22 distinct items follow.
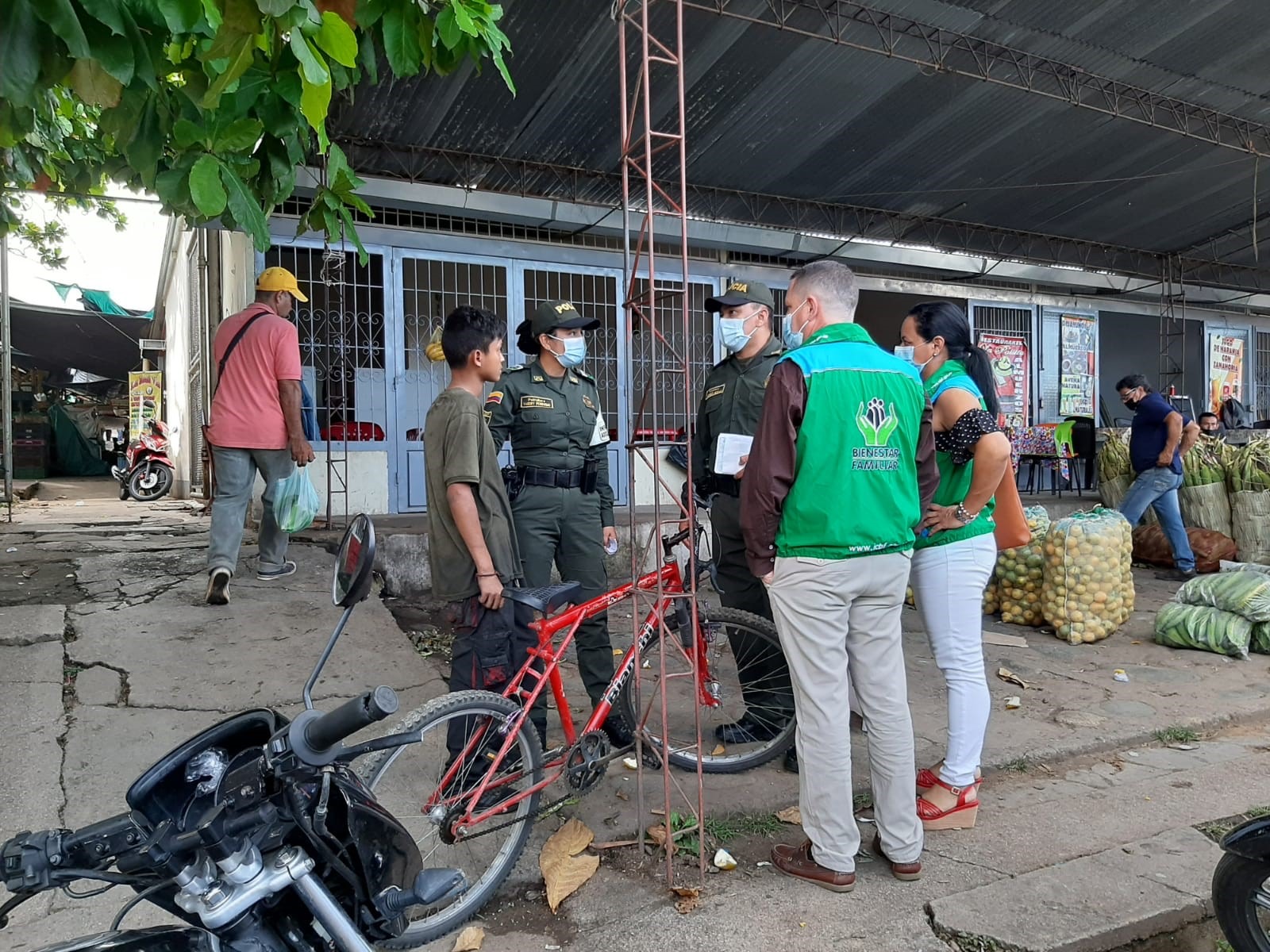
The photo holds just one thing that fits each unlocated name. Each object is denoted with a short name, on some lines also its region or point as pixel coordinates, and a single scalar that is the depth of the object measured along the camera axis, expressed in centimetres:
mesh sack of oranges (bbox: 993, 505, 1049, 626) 595
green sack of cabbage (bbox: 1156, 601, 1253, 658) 520
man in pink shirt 478
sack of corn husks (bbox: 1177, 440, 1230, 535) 782
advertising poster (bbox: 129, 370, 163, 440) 1472
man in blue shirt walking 714
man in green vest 253
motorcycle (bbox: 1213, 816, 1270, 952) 218
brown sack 748
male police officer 355
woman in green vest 298
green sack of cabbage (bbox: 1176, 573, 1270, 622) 526
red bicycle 258
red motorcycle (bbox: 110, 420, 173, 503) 1294
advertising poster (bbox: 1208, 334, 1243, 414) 1328
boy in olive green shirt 295
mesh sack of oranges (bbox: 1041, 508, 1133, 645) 546
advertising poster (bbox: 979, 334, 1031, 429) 1113
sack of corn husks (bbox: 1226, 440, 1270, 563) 746
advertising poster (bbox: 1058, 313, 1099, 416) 1178
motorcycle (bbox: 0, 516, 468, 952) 118
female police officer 358
